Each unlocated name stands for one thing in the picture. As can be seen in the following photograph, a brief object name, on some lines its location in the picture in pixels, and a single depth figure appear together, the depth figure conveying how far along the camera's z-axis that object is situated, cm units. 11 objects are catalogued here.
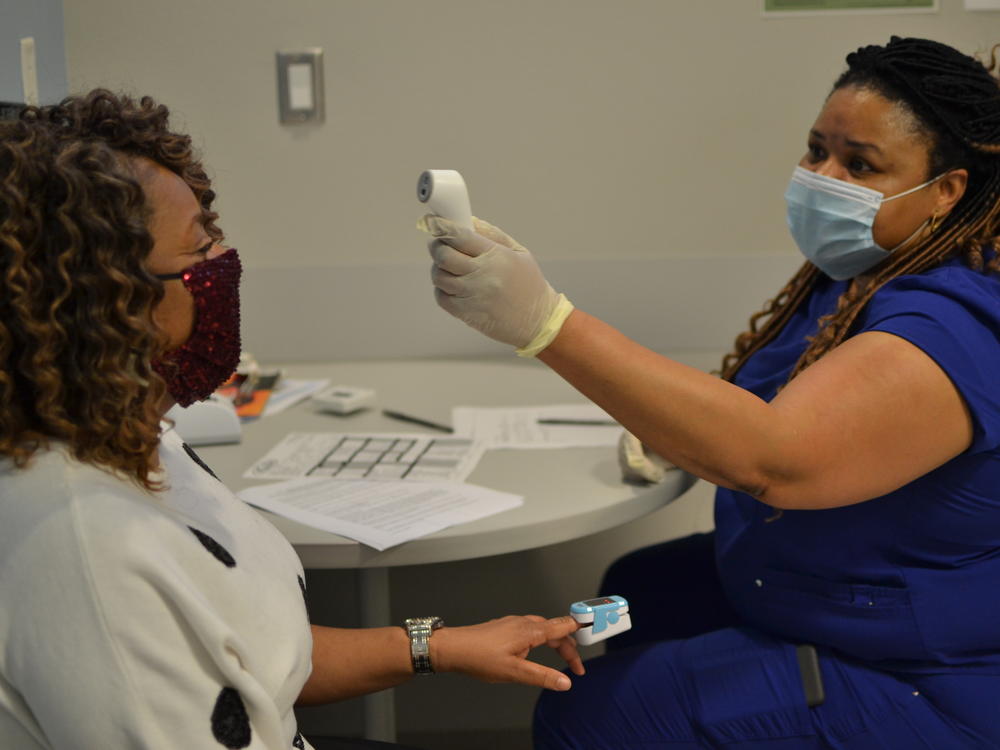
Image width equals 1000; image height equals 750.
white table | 121
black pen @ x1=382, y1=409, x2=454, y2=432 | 167
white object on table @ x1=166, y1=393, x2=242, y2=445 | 154
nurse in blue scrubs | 106
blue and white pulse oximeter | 112
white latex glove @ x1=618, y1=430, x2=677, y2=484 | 138
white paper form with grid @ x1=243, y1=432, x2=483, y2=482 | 143
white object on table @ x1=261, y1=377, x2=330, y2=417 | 180
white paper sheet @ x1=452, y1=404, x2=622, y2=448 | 160
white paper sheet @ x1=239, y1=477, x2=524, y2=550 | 122
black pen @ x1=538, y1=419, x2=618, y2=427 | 169
